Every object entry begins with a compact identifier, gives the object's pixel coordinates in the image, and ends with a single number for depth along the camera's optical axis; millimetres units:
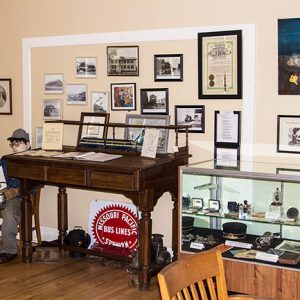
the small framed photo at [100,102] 5623
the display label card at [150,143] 4949
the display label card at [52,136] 5594
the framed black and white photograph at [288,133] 4652
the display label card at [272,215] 3943
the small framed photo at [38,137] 6047
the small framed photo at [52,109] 5930
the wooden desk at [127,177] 4613
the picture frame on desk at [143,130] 5102
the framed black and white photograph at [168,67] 5168
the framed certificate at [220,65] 4859
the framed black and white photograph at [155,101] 5270
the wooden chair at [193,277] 2179
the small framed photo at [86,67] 5680
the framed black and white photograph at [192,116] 5102
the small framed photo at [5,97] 6281
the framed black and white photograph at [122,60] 5414
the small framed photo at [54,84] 5902
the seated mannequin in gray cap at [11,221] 5504
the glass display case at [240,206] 3896
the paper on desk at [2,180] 5876
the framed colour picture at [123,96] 5469
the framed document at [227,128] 4914
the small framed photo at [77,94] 5762
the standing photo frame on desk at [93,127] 5520
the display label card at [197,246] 4220
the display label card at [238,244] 4061
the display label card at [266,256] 3889
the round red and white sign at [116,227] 5508
